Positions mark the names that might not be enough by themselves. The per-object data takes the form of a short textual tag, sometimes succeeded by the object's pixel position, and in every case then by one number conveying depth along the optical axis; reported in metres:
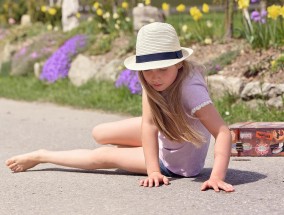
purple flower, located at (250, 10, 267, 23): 9.00
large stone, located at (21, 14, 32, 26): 18.88
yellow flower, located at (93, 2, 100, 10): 12.19
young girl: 4.35
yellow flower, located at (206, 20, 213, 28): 10.13
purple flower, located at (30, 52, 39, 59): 12.88
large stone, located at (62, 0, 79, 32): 14.56
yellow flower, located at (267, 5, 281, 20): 8.05
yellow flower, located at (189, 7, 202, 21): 9.95
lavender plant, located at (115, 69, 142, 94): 9.23
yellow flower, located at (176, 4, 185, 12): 10.34
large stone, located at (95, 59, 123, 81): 10.34
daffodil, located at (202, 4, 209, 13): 9.77
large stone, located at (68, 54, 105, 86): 10.89
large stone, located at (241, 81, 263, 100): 7.72
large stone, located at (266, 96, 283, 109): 7.42
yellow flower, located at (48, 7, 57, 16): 15.11
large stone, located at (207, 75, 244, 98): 8.00
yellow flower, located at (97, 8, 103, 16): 12.02
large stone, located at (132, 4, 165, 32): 11.23
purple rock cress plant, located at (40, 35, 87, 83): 11.56
